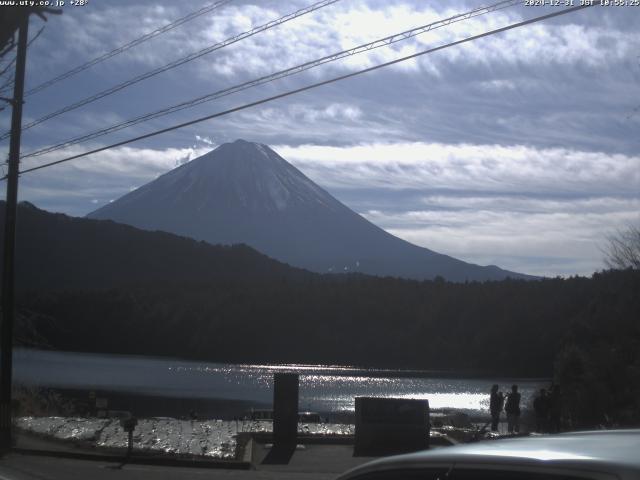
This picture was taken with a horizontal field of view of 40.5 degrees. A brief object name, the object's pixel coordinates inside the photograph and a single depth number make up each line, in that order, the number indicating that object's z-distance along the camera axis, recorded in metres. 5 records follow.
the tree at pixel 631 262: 34.14
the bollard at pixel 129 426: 16.25
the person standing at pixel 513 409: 20.91
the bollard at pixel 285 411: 17.98
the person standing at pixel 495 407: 21.89
